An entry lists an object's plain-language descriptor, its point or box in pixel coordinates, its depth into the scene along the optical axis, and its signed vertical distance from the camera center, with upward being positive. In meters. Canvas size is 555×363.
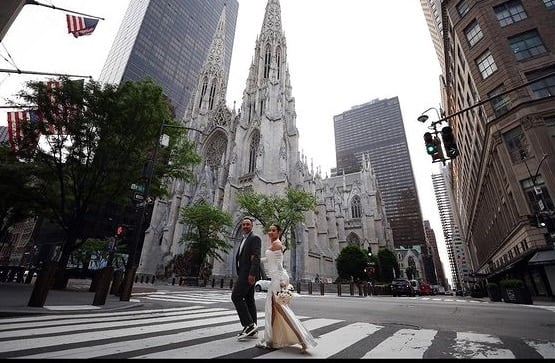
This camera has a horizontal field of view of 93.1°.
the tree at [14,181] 12.10 +4.26
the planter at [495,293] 17.49 +0.11
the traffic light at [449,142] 8.33 +4.47
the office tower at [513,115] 16.47 +11.93
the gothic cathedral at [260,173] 33.38 +15.70
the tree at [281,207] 25.78 +7.49
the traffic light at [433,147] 8.62 +4.46
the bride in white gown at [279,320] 3.07 -0.37
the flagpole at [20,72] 8.88 +6.58
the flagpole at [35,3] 8.55 +8.44
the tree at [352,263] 36.25 +3.51
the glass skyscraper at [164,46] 62.38 +58.88
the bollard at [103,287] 7.11 -0.14
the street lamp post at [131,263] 8.40 +0.60
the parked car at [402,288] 24.97 +0.34
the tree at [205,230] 28.19 +5.62
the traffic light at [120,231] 8.78 +1.59
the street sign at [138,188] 8.98 +3.05
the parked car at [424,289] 34.64 +0.40
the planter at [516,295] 14.15 +0.02
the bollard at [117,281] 11.11 +0.04
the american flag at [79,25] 10.33 +9.39
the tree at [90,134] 11.41 +6.23
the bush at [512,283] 14.39 +0.64
